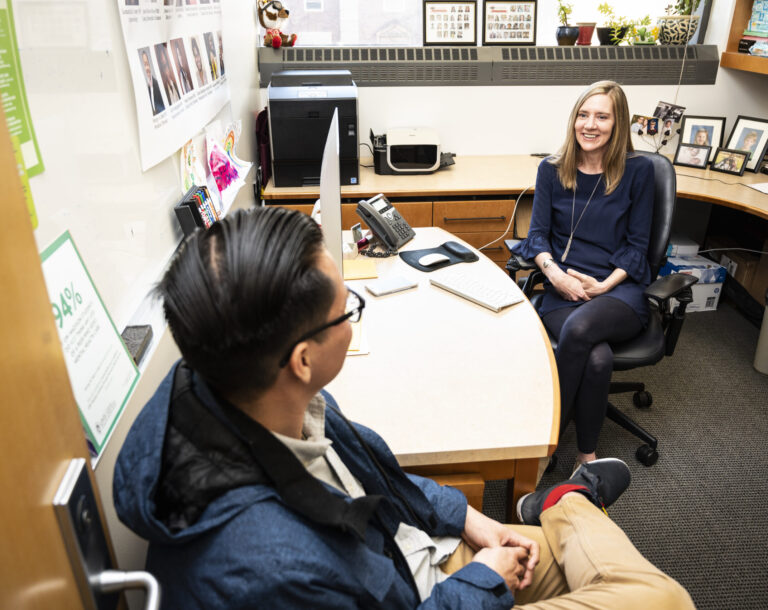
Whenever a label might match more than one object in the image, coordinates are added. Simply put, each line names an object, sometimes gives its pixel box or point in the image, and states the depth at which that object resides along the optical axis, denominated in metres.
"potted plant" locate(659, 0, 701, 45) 3.38
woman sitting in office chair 2.06
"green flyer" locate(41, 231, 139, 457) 0.90
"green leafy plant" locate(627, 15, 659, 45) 3.43
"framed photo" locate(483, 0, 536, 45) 3.41
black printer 2.90
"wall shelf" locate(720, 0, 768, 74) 3.21
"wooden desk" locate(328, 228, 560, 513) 1.24
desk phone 2.17
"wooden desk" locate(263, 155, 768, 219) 2.85
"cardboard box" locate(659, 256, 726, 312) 3.29
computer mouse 2.04
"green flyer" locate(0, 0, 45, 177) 0.80
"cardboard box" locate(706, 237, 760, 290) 3.34
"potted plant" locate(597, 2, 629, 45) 3.39
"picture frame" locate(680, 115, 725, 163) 3.37
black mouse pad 2.06
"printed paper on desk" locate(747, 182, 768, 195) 2.90
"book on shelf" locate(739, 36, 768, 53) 3.19
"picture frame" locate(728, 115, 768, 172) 3.20
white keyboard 1.78
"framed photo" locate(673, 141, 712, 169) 3.31
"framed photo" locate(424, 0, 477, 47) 3.40
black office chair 2.09
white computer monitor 1.50
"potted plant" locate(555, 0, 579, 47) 3.40
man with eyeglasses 0.73
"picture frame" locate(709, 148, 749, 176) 3.17
